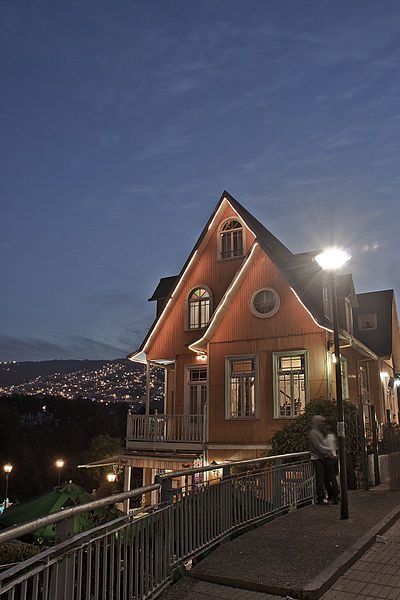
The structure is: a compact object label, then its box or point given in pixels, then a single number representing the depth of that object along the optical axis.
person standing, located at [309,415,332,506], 11.02
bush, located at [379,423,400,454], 16.30
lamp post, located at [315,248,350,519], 9.38
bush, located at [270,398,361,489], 14.40
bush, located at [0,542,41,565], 10.65
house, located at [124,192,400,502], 17.77
